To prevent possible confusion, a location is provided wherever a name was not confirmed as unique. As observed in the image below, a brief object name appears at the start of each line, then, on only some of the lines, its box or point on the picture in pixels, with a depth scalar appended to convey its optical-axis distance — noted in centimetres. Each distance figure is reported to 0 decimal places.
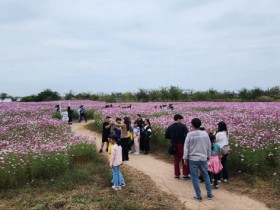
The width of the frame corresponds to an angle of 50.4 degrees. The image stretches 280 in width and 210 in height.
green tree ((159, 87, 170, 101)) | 4423
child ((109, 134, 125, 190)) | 792
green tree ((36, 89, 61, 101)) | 4666
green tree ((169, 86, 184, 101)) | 4394
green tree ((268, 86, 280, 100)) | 4194
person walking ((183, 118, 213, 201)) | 688
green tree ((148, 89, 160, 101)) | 4552
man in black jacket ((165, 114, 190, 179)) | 857
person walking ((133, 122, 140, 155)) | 1268
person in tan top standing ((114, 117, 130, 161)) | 1119
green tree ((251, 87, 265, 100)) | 4319
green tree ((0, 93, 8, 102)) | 6077
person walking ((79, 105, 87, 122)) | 2364
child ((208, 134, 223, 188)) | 791
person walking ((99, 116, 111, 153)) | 1230
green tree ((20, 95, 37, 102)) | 4622
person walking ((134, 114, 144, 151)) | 1297
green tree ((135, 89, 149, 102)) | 4625
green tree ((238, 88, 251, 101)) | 4269
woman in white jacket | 818
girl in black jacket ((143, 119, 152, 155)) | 1233
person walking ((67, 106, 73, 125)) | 2191
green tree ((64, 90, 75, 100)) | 4988
